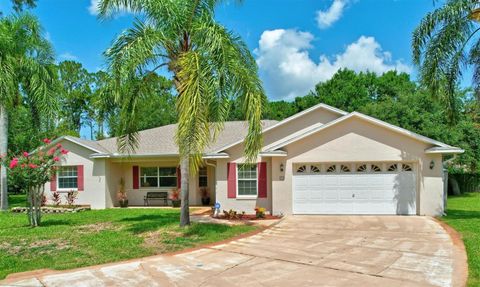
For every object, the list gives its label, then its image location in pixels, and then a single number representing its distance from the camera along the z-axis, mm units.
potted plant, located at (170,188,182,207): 19797
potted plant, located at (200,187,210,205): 20297
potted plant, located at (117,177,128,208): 20605
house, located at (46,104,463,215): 15047
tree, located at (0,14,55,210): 17844
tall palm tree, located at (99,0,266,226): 9617
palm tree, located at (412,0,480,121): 13516
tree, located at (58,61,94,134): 49572
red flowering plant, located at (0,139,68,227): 12555
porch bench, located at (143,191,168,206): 20828
